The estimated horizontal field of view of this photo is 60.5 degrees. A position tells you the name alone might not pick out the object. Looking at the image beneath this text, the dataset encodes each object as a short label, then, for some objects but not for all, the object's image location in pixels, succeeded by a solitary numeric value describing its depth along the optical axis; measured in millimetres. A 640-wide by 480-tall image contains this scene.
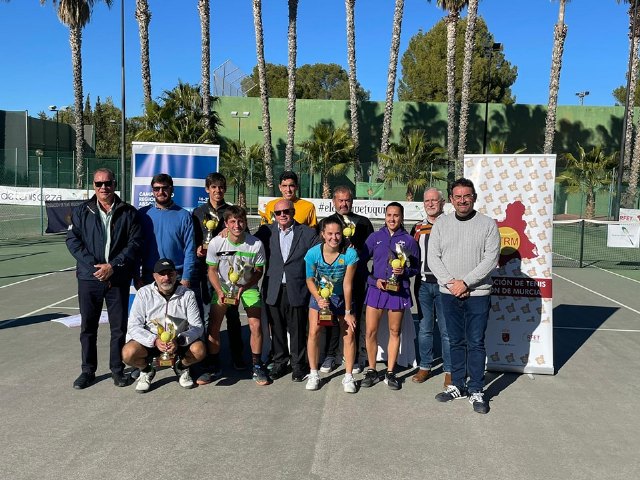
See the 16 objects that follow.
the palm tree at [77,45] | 28406
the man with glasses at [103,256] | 4996
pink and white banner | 5578
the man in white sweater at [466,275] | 4703
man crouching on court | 4852
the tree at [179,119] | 23703
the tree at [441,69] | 49344
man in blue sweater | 5176
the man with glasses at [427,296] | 5465
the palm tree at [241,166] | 29250
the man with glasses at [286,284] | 5250
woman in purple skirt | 5211
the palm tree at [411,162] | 27344
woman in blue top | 5039
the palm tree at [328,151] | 27531
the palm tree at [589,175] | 26719
